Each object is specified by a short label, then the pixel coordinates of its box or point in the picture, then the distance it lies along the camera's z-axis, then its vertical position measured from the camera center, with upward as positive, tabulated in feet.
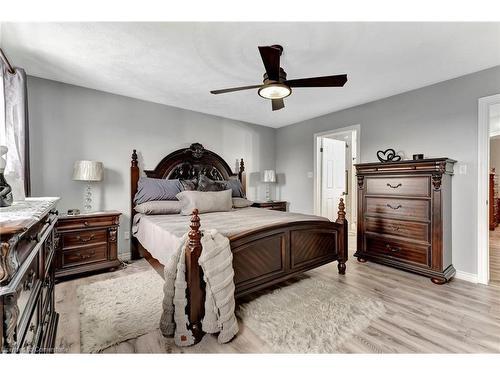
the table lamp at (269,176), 15.43 +0.60
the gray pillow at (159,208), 9.95 -0.94
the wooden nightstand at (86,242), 8.48 -2.15
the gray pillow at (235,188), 13.14 -0.15
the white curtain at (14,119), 7.40 +2.20
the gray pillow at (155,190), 10.67 -0.19
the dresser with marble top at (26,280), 2.30 -1.20
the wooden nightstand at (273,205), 14.30 -1.24
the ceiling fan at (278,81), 5.93 +2.89
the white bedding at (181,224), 6.52 -1.26
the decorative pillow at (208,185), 11.55 +0.02
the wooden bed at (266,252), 5.26 -2.11
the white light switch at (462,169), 9.04 +0.59
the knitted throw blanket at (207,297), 5.14 -2.50
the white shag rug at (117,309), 5.50 -3.48
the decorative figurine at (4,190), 3.81 -0.06
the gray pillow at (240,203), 12.04 -0.91
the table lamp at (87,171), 9.35 +0.62
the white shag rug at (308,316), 5.27 -3.50
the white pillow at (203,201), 9.99 -0.68
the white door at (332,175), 15.19 +0.66
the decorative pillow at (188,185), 11.41 +0.03
